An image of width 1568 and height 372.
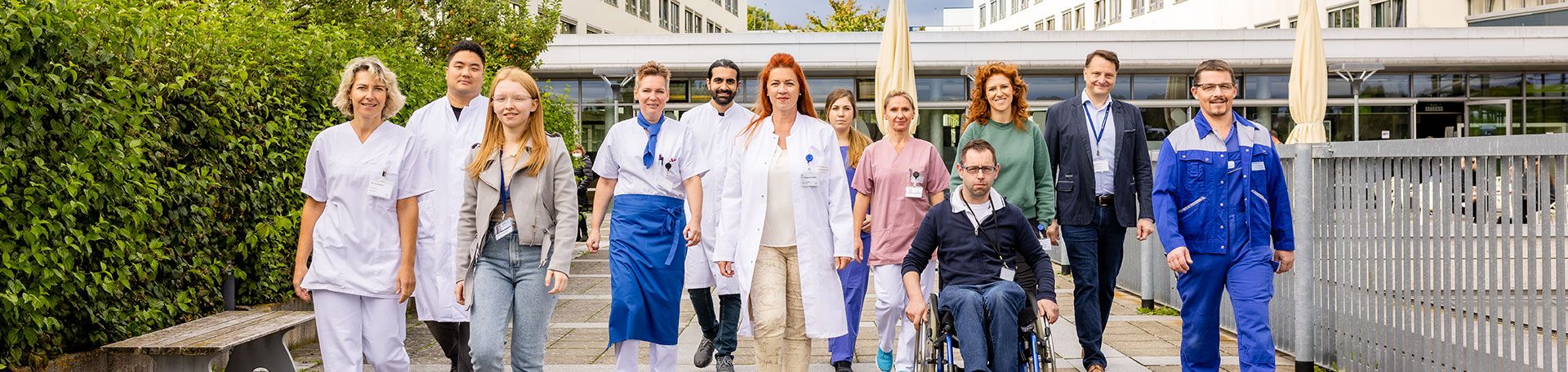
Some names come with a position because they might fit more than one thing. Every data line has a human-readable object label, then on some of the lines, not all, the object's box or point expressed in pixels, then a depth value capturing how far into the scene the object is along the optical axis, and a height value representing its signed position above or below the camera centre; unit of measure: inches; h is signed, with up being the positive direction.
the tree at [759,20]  3385.8 +403.8
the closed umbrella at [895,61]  486.3 +41.9
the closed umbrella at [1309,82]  593.9 +40.3
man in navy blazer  265.0 -2.3
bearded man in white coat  282.4 -14.1
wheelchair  219.6 -27.7
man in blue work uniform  227.8 -7.9
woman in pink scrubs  268.5 -3.9
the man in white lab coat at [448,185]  245.8 -0.7
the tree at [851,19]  2108.8 +248.6
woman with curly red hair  267.0 +7.5
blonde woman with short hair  208.2 -6.6
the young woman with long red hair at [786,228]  227.8 -8.6
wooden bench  218.5 -26.2
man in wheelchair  223.5 -13.8
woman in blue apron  237.6 -7.0
